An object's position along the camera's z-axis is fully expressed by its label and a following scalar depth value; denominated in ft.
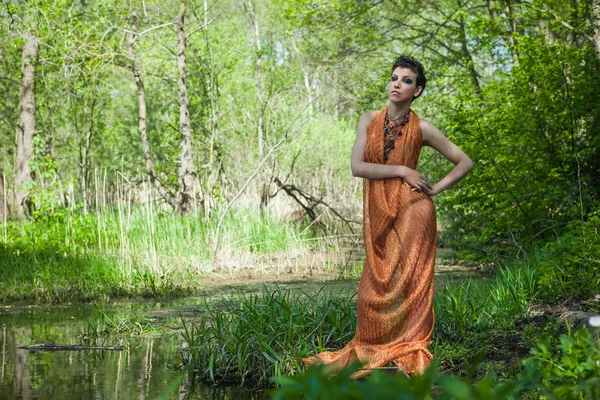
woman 15.21
